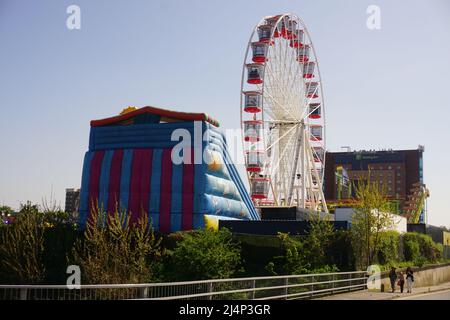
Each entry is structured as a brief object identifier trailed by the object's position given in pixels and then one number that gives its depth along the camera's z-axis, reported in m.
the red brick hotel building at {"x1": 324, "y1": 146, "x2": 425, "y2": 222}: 184.07
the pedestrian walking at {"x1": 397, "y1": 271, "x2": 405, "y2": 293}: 33.06
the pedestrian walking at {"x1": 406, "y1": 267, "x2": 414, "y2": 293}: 33.38
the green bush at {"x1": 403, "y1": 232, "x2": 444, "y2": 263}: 54.59
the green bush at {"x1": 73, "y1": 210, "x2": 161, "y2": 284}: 28.20
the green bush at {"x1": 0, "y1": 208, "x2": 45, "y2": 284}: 34.66
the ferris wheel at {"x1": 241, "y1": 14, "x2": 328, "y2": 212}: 58.00
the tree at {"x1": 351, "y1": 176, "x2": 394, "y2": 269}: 41.41
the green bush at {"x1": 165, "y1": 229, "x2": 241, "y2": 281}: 33.47
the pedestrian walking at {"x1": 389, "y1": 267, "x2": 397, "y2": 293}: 34.25
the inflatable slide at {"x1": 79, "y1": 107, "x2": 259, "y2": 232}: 55.69
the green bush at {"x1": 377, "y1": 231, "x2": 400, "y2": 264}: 45.20
